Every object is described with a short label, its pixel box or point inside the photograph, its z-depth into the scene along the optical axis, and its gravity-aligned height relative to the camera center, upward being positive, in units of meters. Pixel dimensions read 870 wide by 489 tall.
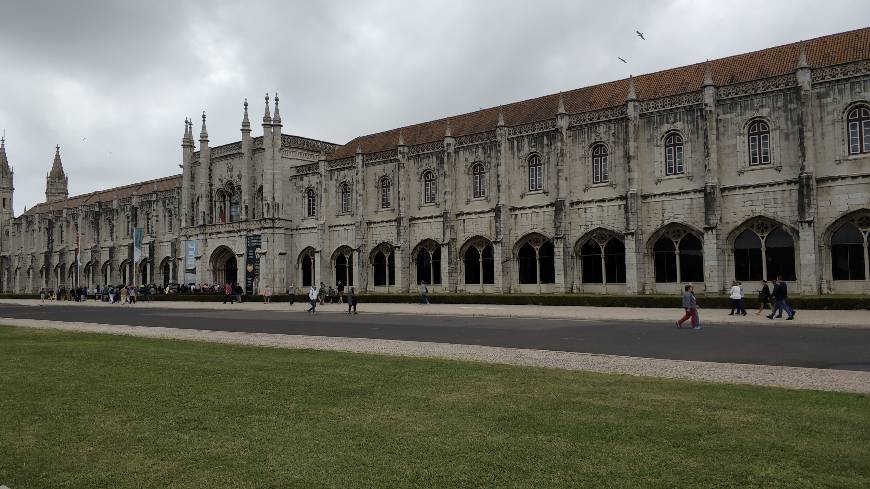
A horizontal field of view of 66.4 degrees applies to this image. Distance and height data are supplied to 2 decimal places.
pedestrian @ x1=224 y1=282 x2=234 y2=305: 48.05 -0.99
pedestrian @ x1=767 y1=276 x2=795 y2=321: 23.39 -0.97
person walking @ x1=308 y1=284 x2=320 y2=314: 33.38 -1.01
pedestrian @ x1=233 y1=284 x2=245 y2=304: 48.78 -0.95
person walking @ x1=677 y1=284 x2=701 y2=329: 20.84 -1.13
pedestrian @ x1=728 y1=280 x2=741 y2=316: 25.69 -0.99
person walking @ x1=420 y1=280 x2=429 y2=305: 39.41 -1.24
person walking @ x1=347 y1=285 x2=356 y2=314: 32.69 -1.12
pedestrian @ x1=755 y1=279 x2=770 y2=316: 26.45 -1.08
